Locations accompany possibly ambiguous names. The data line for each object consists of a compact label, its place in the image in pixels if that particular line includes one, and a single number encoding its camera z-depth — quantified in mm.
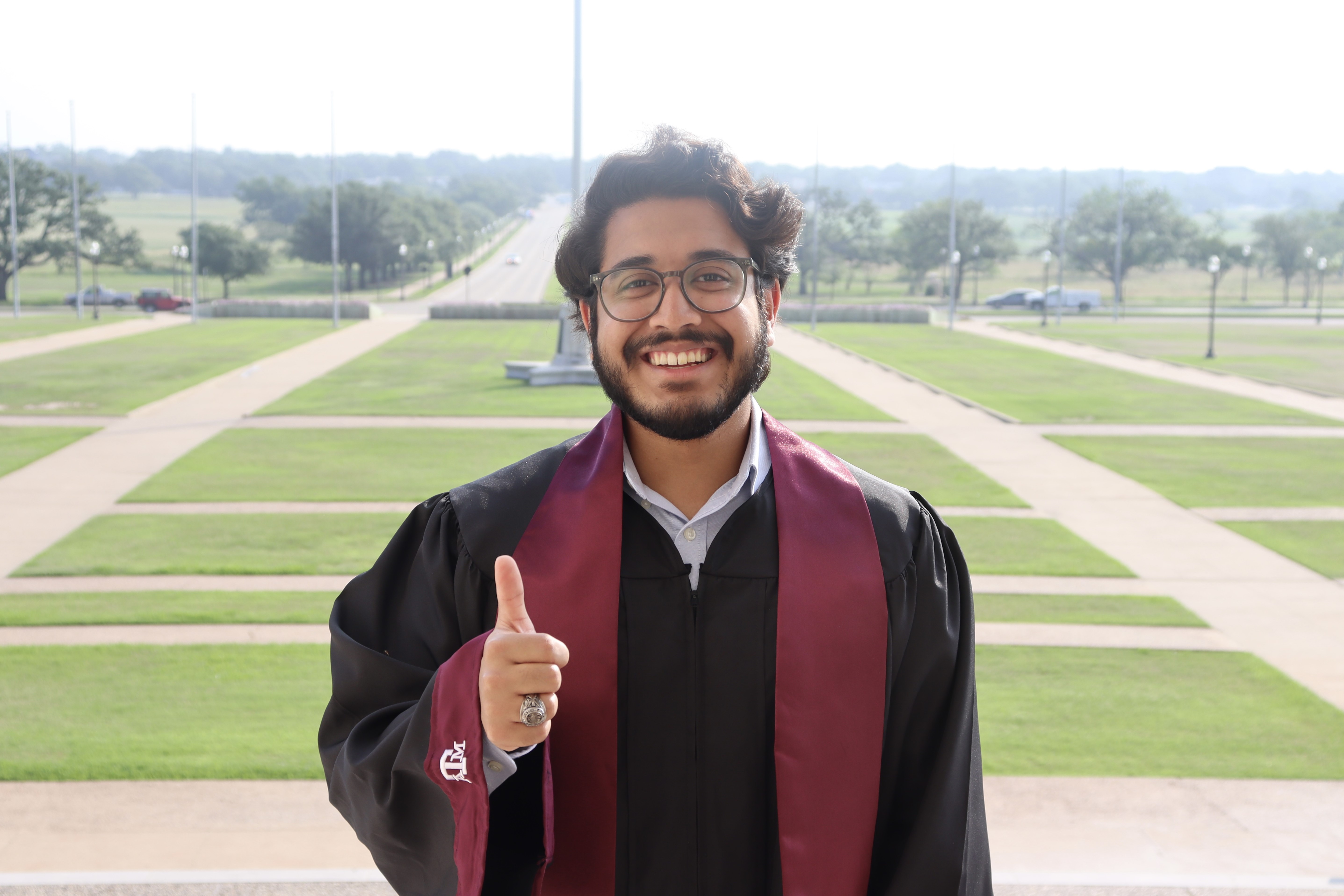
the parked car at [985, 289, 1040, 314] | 73938
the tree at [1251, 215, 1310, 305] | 90188
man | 2562
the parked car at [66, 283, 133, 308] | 64938
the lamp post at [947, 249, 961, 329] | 51312
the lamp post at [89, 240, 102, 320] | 51188
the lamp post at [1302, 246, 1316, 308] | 83375
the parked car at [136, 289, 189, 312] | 60594
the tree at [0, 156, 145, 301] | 67812
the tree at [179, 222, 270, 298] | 73375
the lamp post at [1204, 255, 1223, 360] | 37156
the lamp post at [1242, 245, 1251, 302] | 78812
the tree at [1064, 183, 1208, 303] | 87875
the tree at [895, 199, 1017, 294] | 88812
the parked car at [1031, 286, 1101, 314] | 71188
